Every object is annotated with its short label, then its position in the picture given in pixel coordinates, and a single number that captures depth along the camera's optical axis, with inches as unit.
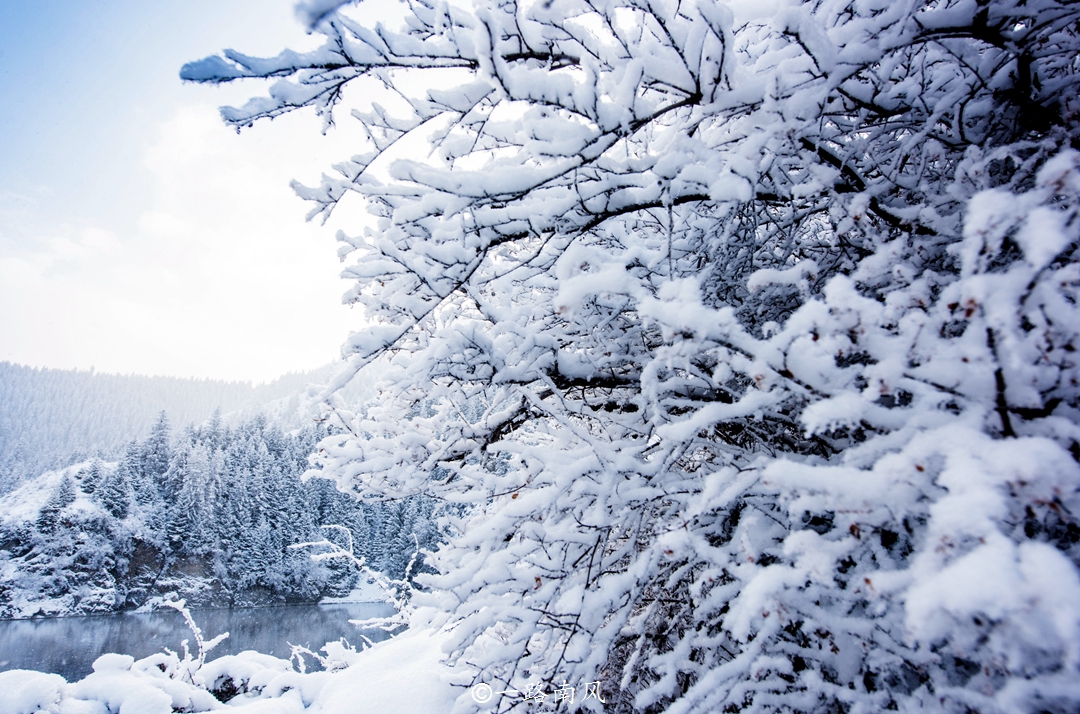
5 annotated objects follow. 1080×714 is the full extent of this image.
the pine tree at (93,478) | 1692.9
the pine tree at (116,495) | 1654.8
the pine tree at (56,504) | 1622.8
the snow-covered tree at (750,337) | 40.6
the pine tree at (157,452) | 1787.6
